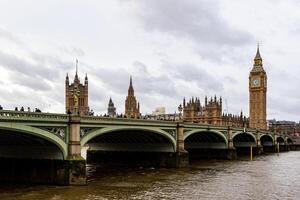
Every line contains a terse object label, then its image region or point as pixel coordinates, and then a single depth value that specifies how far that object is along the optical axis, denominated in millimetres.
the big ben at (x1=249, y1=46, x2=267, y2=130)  164375
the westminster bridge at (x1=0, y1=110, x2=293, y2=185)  31047
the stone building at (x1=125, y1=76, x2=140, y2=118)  176375
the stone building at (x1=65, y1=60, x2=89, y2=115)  167250
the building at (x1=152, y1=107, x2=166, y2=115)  183800
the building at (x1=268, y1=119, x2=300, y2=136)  193200
